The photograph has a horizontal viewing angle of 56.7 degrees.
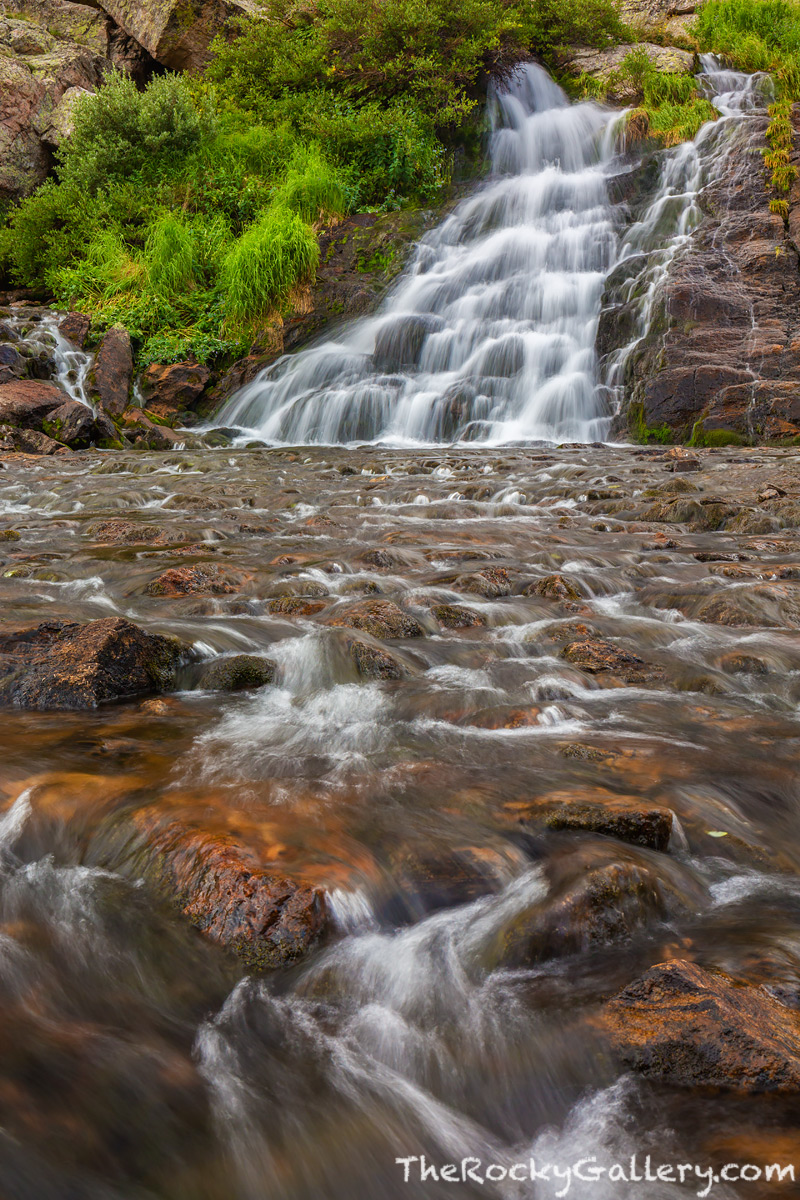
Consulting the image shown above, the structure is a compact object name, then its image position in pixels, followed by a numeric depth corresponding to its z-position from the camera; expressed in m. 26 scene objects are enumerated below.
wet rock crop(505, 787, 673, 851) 2.07
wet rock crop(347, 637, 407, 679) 3.37
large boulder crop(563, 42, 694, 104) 17.34
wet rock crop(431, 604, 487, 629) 4.04
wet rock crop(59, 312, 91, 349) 13.95
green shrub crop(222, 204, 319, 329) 14.09
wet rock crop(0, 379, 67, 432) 11.17
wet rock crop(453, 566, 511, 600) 4.54
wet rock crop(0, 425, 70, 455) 10.96
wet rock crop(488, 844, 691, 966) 1.75
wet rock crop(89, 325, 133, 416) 12.80
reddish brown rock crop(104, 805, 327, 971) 1.75
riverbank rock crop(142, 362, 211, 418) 13.66
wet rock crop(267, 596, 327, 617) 4.17
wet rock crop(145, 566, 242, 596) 4.51
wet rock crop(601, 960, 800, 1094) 1.35
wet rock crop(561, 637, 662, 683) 3.40
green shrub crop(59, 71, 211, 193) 16.59
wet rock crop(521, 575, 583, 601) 4.49
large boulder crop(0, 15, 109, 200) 18.66
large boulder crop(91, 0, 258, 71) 20.38
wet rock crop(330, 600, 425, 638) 3.84
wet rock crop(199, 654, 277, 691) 3.31
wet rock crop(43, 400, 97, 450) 11.46
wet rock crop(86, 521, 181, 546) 5.82
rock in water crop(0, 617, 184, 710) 3.01
